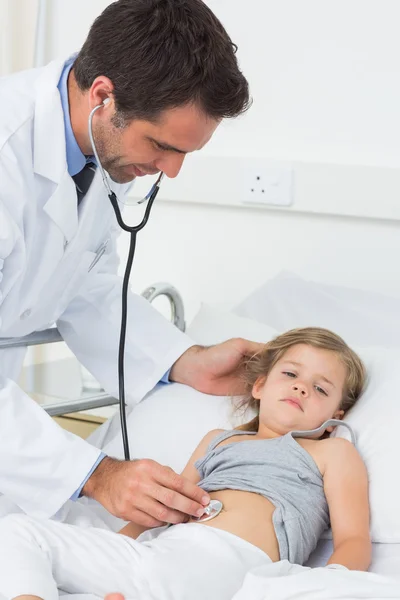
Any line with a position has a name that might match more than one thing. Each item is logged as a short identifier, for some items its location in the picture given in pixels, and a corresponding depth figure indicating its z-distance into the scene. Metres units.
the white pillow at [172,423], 1.72
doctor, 1.48
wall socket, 2.04
